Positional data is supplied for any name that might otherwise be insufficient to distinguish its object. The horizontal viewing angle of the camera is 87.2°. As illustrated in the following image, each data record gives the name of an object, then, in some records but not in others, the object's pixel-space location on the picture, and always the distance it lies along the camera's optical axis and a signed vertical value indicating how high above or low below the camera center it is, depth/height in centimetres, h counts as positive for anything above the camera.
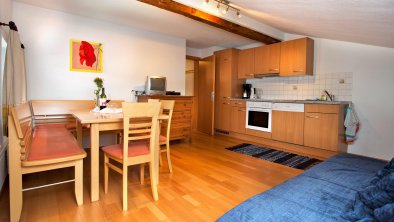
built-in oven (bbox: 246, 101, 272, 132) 411 -30
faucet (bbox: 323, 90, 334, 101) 370 +11
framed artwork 339 +73
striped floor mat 303 -90
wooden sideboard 396 -33
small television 394 +29
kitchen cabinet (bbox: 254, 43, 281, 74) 418 +89
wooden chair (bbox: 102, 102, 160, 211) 175 -47
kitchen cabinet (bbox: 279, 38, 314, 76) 376 +83
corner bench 152 -46
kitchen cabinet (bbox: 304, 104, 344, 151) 326 -40
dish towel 329 -35
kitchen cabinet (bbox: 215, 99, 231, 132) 491 -38
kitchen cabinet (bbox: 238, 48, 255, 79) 464 +86
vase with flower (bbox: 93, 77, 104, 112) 269 +20
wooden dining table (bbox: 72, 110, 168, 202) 186 -27
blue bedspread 94 -51
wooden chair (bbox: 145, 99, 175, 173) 257 -31
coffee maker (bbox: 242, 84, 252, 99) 492 +25
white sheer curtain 221 +26
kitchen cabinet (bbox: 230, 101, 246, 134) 455 -36
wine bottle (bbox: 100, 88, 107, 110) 270 -5
